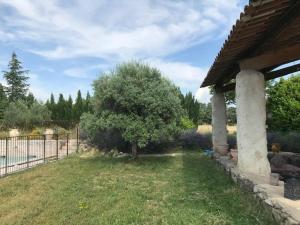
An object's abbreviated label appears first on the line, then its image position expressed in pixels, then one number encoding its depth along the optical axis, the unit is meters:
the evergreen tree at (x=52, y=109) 16.90
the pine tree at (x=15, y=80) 26.41
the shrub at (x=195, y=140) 9.05
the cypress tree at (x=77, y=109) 16.09
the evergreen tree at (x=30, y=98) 22.25
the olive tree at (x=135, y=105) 6.90
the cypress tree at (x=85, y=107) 15.89
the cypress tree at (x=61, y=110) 16.76
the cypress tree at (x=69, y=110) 16.33
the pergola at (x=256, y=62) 2.91
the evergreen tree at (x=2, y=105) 17.34
